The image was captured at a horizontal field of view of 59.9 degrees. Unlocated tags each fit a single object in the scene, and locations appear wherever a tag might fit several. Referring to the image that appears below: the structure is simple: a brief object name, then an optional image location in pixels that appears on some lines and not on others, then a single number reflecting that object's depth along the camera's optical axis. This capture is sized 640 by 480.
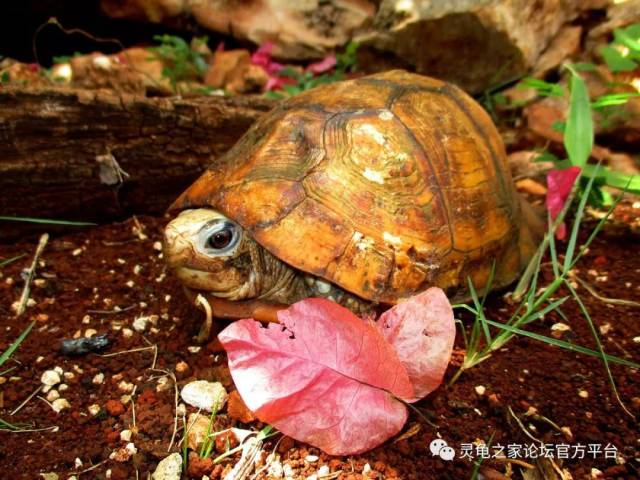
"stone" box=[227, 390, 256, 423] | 0.15
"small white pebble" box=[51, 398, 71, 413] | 0.15
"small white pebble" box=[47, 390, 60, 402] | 0.15
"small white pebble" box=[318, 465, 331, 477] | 0.13
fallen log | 0.20
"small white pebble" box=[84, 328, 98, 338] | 0.18
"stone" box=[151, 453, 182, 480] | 0.13
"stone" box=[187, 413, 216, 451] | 0.14
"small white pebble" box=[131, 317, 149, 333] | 0.18
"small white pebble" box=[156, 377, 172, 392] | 0.16
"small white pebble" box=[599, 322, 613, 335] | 0.17
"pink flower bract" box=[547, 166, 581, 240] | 0.19
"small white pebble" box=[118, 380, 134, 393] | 0.16
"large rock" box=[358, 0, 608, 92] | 0.31
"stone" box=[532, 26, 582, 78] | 0.34
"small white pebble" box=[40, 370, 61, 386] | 0.16
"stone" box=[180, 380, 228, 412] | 0.15
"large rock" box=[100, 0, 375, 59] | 0.46
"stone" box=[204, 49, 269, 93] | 0.39
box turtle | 0.17
